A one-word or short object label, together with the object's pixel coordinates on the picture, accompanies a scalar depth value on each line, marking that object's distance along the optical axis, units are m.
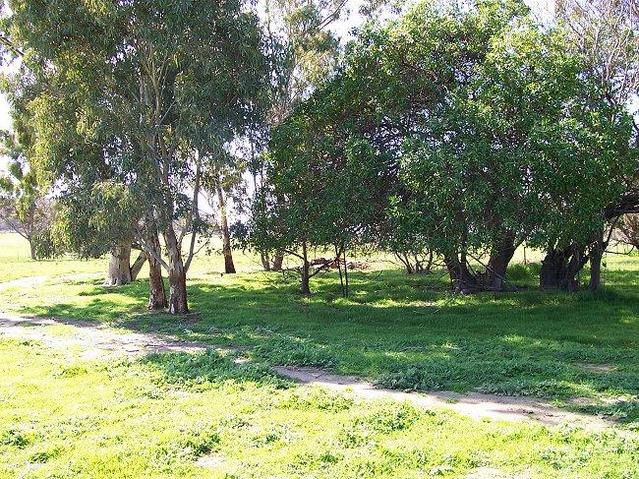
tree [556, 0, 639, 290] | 18.41
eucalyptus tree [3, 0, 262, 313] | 17.06
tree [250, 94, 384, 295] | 16.83
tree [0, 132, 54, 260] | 20.67
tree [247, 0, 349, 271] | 28.55
